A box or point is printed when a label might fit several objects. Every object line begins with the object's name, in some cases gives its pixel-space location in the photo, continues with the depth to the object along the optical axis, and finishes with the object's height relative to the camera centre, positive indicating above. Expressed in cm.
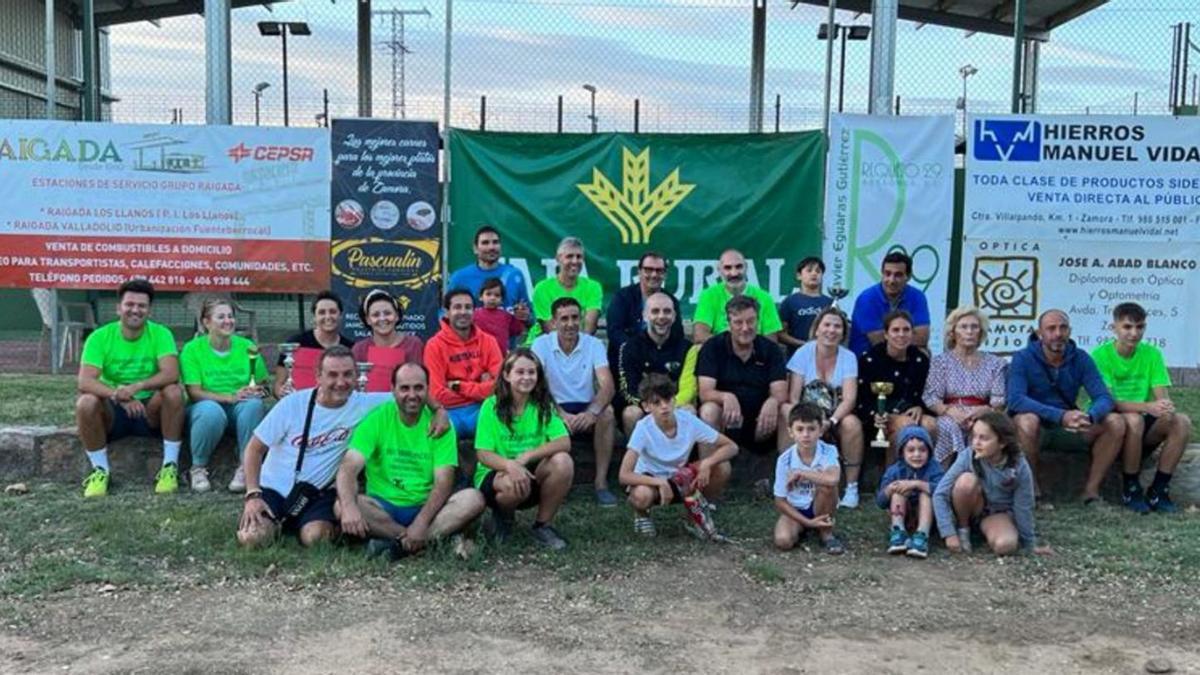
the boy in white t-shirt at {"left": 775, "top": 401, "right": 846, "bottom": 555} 488 -95
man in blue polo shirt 647 -14
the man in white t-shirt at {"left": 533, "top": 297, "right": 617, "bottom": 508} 566 -55
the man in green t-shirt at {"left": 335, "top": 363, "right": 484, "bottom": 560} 458 -94
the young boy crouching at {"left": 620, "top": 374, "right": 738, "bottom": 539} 495 -89
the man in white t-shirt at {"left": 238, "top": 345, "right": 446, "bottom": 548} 471 -84
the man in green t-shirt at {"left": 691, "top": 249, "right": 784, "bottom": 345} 647 -16
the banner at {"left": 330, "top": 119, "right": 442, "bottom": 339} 783 +43
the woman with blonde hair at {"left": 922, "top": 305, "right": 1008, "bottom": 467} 579 -51
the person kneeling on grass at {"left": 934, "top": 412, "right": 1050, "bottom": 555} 484 -98
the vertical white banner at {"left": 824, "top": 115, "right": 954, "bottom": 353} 785 +66
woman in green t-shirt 580 -67
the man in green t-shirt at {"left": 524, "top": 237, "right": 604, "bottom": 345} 654 -9
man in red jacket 561 -50
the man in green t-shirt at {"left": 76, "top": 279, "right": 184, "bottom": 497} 575 -68
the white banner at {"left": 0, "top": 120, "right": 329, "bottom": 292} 785 +48
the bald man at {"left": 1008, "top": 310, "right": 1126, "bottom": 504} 573 -61
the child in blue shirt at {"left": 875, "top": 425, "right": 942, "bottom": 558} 488 -101
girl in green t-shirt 482 -81
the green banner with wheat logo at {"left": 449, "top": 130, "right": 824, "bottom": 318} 798 +59
